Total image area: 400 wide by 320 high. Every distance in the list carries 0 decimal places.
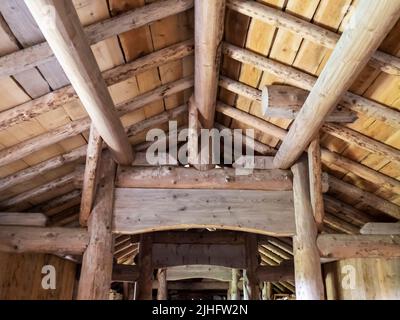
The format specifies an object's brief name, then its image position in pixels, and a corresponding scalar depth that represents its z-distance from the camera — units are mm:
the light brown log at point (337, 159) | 3355
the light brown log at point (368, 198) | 3697
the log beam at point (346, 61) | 1617
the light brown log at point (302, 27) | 2215
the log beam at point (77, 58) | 1478
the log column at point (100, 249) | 3053
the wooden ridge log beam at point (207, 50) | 2008
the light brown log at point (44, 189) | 3490
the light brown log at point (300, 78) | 2609
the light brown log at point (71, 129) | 2885
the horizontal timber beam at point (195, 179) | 3506
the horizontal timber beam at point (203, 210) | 3354
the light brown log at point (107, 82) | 2520
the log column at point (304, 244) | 3136
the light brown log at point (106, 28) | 2133
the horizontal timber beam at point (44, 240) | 3211
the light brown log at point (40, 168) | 3184
